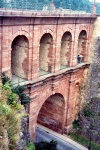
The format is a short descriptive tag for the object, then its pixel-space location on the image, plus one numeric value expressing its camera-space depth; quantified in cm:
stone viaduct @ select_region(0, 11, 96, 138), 1653
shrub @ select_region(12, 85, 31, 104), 1541
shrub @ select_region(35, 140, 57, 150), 1814
